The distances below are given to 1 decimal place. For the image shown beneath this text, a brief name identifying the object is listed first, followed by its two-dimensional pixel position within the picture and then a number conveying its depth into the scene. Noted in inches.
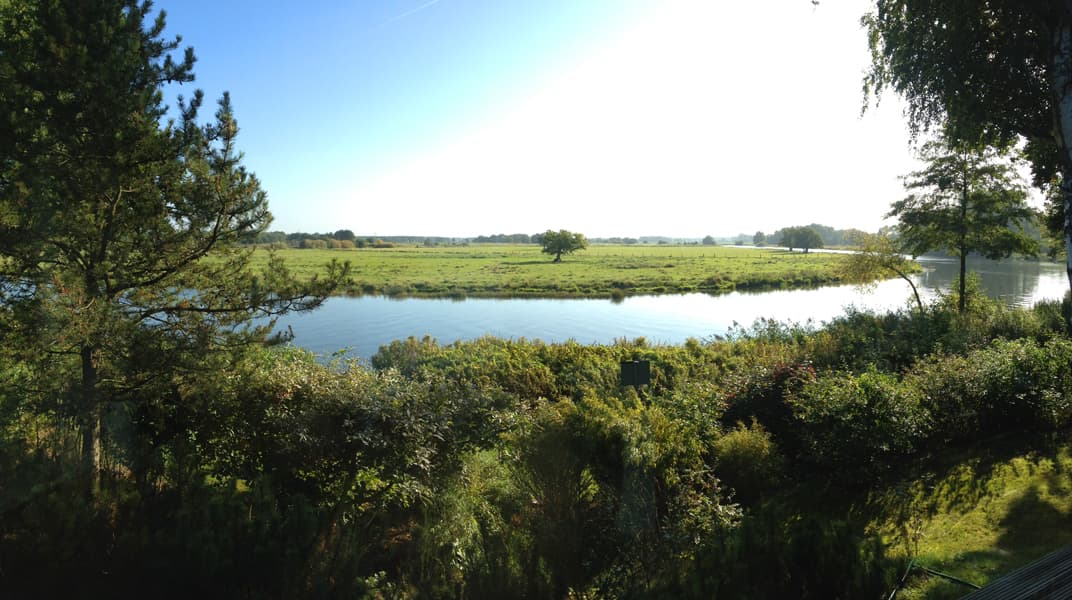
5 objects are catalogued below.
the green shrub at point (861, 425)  221.5
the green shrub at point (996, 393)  271.9
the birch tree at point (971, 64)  311.7
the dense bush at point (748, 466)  229.0
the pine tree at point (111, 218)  193.6
